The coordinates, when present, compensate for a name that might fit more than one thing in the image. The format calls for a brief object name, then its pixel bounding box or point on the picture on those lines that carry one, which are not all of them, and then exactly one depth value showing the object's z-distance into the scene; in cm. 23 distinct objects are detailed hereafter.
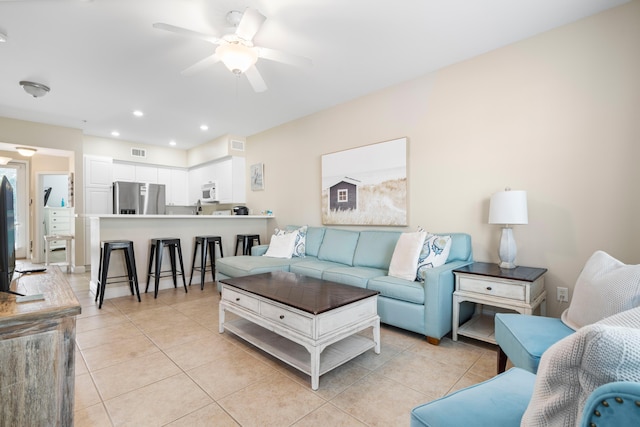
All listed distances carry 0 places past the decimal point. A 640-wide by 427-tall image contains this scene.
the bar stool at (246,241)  493
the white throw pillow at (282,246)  412
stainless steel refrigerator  607
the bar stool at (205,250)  432
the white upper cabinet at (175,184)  695
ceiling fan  211
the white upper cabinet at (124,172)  630
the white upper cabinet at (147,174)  659
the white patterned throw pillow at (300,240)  418
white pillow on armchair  135
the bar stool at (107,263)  351
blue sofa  249
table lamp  247
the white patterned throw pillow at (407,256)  279
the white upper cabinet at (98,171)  592
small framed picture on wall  564
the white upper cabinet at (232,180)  594
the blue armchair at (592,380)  47
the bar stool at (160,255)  389
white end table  224
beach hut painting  359
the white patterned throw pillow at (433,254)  276
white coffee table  192
